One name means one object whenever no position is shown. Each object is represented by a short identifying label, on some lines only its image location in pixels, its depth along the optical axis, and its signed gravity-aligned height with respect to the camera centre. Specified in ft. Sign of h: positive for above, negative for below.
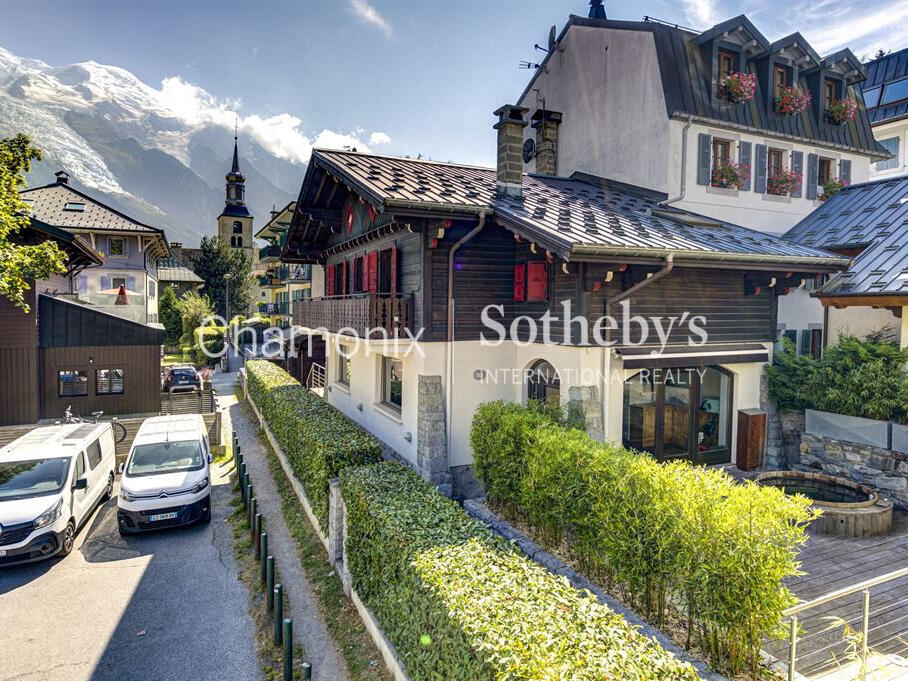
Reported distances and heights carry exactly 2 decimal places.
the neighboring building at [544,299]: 35.01 +2.35
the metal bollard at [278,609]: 23.12 -12.57
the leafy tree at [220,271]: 168.96 +19.23
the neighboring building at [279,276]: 119.10 +14.34
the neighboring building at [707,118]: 47.32 +20.90
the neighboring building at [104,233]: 99.91 +19.23
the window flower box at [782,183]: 51.13 +14.71
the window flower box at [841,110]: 52.42 +22.51
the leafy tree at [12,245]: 40.27 +7.37
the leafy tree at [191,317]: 122.21 +2.98
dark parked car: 78.69 -7.67
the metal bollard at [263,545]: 27.68 -11.68
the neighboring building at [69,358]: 52.42 -3.11
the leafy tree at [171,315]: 131.44 +3.72
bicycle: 50.45 -9.28
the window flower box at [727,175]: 48.19 +14.53
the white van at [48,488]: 28.60 -9.76
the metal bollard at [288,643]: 20.31 -12.46
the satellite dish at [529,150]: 60.90 +21.55
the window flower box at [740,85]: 47.34 +22.63
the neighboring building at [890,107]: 76.02 +33.98
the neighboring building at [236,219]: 214.07 +46.66
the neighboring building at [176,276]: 150.41 +15.69
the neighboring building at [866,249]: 37.24 +6.90
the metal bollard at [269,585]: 25.11 -12.51
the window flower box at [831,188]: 53.67 +14.88
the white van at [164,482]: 33.17 -10.17
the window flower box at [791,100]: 49.55 +22.21
